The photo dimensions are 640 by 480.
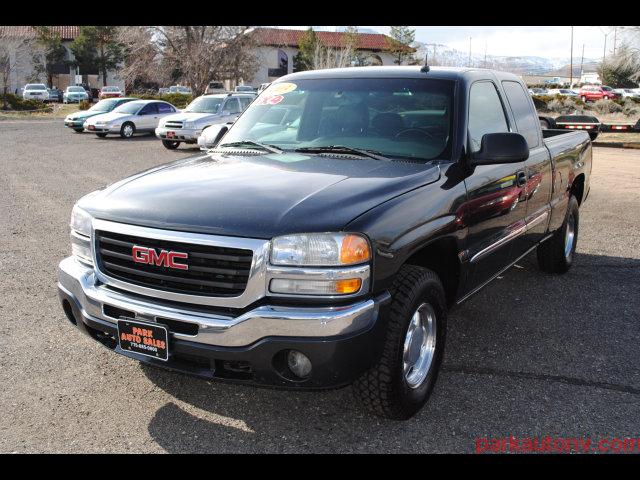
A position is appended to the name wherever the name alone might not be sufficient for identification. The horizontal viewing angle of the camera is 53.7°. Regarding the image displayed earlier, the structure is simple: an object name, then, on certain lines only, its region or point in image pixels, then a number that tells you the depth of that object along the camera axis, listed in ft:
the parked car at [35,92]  179.42
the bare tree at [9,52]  159.74
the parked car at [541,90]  194.66
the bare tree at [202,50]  143.84
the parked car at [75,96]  177.37
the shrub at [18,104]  143.13
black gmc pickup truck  9.28
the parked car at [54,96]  187.23
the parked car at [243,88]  136.89
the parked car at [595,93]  180.55
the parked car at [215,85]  158.91
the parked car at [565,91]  189.47
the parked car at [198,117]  63.05
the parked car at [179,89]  201.13
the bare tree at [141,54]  143.13
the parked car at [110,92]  176.43
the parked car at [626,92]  187.52
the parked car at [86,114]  84.12
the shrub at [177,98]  158.55
